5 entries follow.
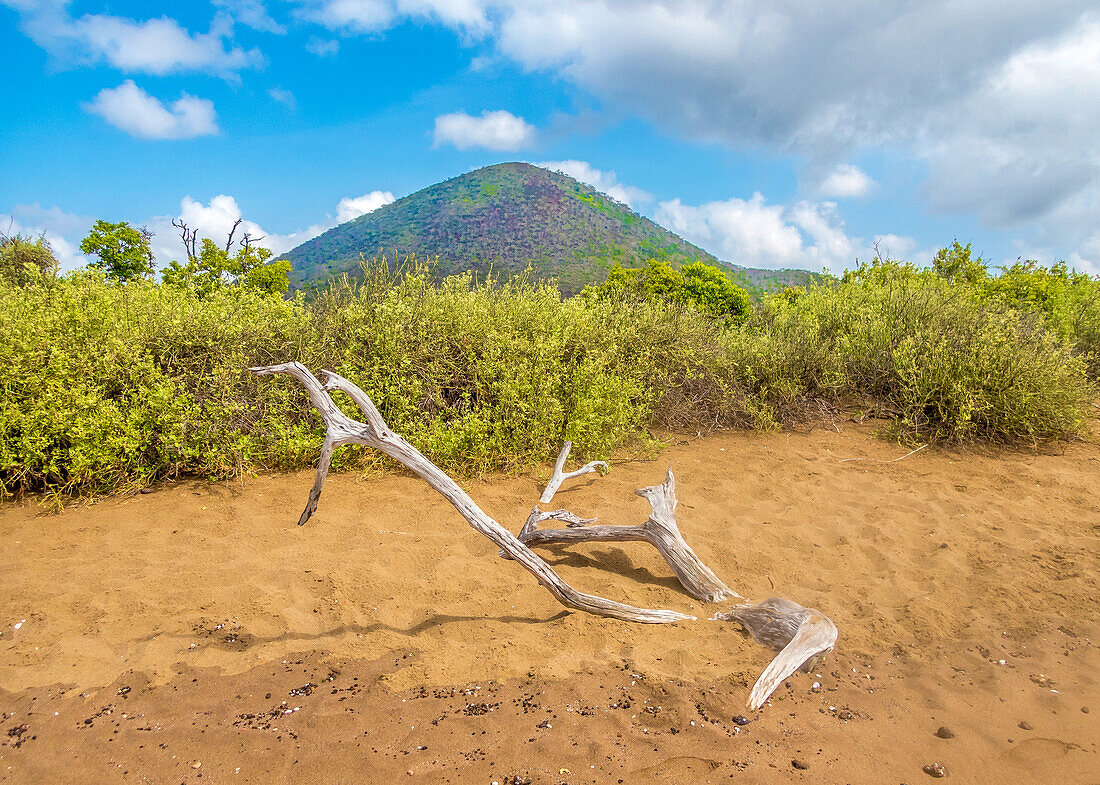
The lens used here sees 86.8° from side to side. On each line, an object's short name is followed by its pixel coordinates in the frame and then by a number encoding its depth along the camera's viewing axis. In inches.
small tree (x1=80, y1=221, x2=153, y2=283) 861.8
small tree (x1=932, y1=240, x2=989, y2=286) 649.0
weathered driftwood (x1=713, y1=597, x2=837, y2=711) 95.6
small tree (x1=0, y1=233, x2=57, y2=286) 593.6
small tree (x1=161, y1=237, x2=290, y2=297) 1093.1
